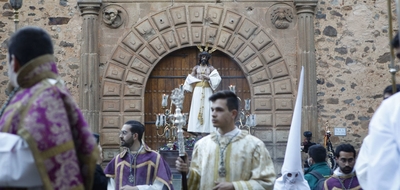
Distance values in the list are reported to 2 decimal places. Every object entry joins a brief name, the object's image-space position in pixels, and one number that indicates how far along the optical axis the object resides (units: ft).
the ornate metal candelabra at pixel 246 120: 38.59
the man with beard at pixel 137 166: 22.12
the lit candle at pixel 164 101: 37.01
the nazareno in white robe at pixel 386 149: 11.30
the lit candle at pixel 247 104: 39.55
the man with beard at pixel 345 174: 20.63
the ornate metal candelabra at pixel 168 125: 37.55
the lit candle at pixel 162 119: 37.93
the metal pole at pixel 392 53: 13.69
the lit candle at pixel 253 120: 38.58
